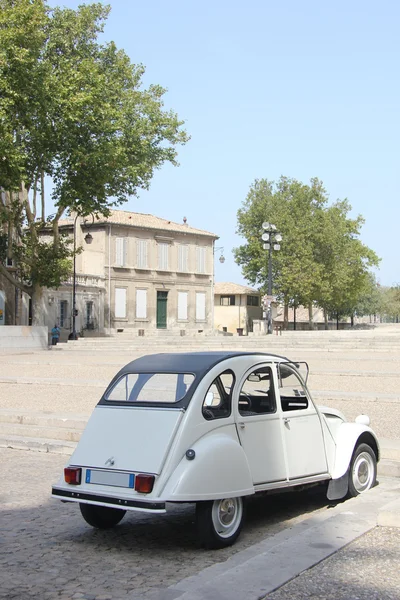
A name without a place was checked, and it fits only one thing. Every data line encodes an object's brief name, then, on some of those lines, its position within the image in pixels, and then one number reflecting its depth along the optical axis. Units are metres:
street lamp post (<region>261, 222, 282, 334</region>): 45.38
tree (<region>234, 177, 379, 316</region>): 69.69
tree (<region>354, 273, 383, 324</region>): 116.34
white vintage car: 5.94
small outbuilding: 77.44
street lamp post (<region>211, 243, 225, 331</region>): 65.44
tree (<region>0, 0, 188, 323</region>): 32.78
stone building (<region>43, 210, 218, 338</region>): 55.94
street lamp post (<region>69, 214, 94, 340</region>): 46.79
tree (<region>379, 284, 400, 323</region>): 120.55
